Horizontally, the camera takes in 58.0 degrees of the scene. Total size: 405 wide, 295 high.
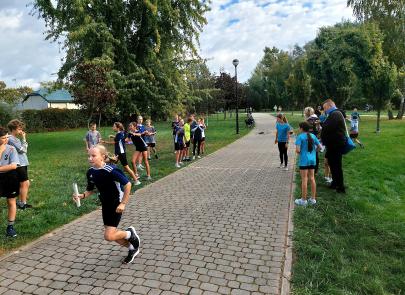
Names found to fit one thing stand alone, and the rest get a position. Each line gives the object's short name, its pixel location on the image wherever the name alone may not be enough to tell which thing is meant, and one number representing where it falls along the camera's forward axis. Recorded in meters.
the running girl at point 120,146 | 9.45
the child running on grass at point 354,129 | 15.58
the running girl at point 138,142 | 10.26
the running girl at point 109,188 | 4.47
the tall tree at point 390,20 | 31.81
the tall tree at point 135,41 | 17.95
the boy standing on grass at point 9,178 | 5.77
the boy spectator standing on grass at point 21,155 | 6.98
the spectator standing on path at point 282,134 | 11.02
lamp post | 24.01
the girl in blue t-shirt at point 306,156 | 7.30
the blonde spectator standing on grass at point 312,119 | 9.52
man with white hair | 8.14
